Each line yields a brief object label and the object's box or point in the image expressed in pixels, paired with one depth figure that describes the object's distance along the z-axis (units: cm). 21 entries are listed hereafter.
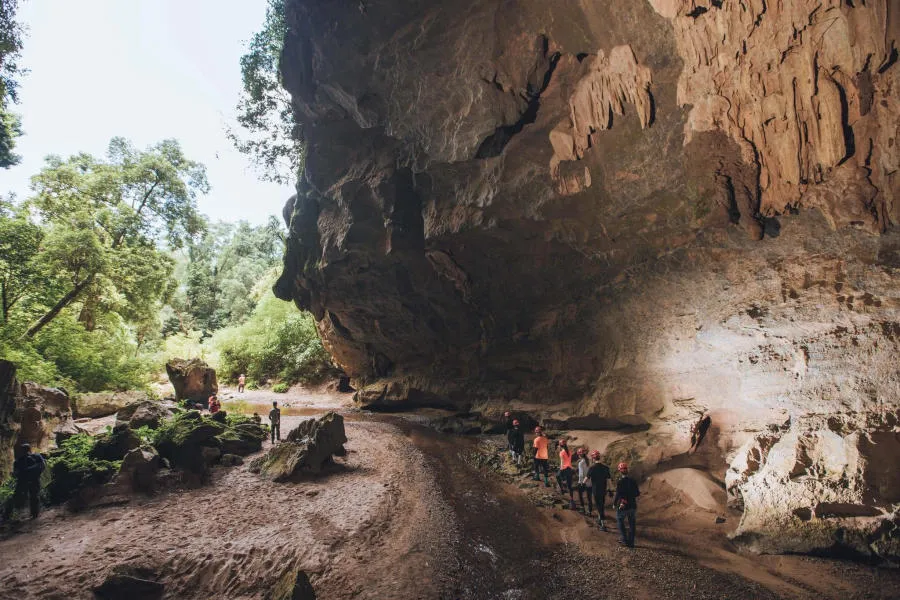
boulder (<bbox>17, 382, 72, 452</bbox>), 1112
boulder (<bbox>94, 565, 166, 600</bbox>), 588
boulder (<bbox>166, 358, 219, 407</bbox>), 2277
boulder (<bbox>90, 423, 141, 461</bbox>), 1054
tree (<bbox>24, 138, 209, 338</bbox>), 1816
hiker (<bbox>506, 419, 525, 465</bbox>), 1275
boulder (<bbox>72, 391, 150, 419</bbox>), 1719
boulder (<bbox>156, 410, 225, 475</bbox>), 1084
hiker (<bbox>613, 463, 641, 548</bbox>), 733
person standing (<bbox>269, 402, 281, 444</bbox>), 1541
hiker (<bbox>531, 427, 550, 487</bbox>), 1096
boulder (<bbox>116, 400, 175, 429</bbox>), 1327
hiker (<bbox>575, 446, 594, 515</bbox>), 896
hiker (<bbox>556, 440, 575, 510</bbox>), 978
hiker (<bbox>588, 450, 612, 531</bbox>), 812
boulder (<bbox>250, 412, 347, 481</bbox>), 1121
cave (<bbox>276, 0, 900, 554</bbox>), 735
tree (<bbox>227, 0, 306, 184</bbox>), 2322
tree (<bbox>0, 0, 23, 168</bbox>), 1494
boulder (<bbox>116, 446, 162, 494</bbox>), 970
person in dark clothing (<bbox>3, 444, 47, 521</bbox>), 816
